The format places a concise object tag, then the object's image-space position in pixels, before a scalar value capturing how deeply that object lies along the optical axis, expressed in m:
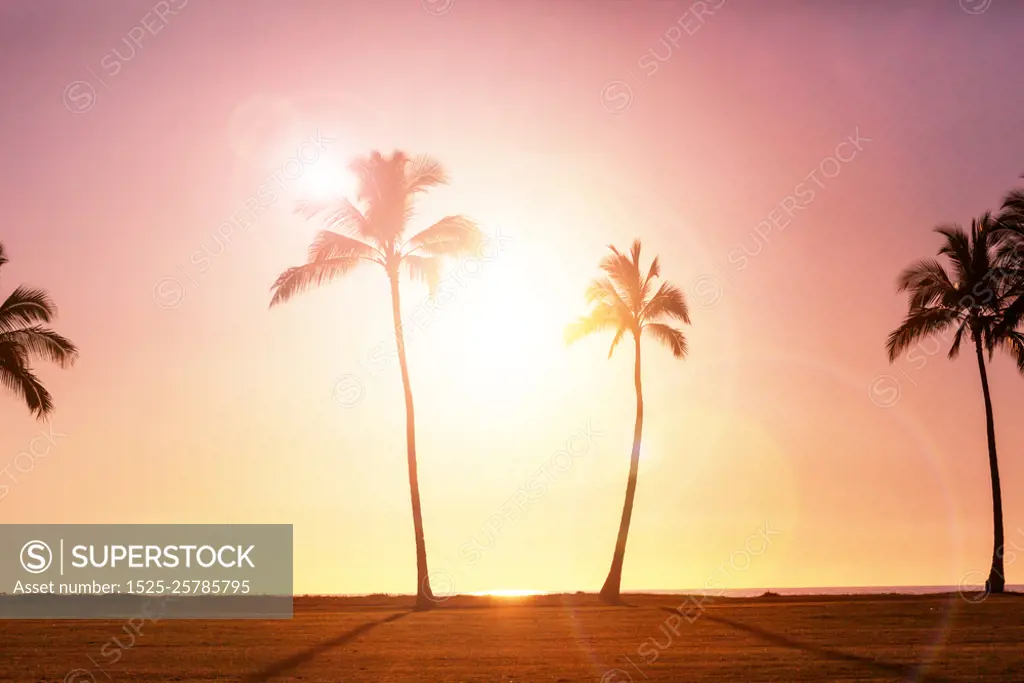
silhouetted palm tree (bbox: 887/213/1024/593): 41.34
